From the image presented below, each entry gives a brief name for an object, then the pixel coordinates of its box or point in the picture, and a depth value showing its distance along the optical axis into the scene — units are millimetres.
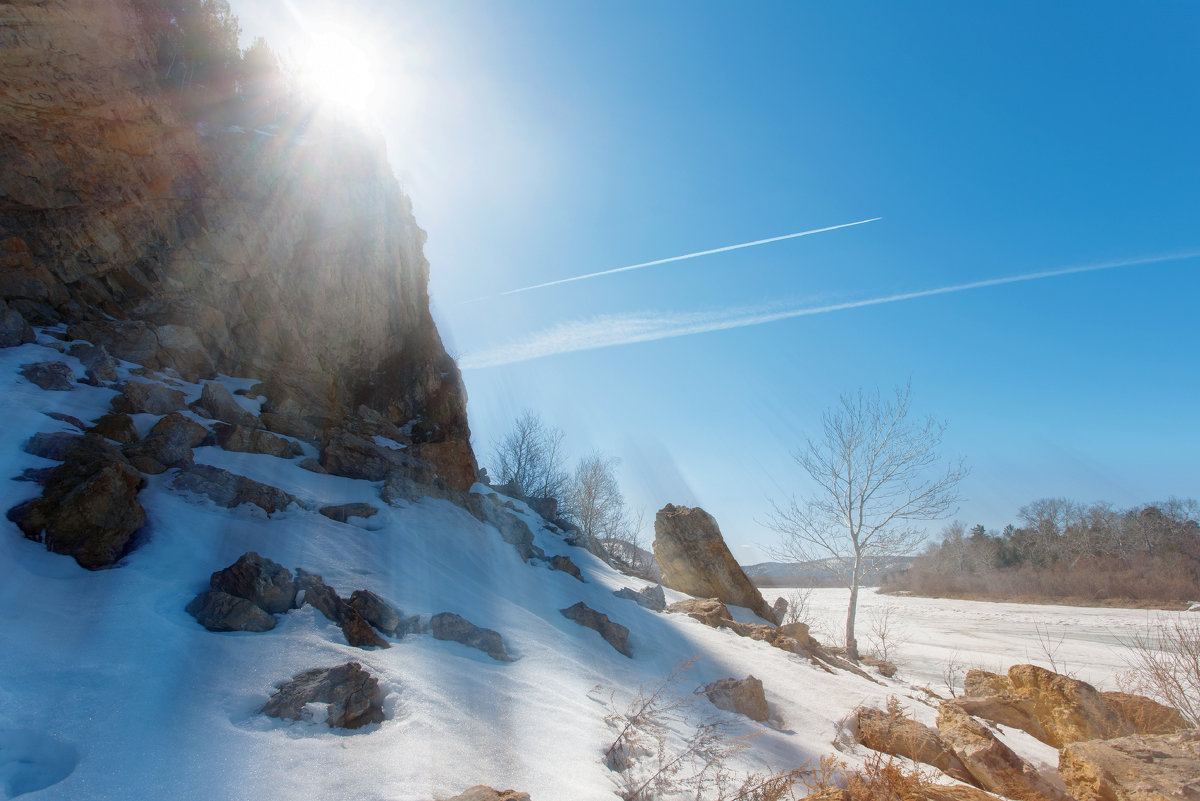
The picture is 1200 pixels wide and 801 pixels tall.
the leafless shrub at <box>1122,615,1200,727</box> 6804
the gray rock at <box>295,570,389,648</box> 4254
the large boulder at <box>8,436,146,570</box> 4254
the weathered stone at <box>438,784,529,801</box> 2643
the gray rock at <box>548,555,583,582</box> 9555
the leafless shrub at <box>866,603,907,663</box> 15688
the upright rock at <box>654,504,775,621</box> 12344
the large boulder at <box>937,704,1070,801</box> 4488
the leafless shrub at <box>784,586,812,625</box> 14008
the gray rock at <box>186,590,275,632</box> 3828
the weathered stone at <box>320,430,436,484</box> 8562
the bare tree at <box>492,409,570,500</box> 23909
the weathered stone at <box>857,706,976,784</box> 4977
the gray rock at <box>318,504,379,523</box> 6739
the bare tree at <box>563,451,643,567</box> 24750
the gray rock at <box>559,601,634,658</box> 6887
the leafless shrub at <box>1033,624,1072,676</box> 15711
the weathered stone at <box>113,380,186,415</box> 7391
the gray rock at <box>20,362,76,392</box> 7162
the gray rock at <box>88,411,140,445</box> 6406
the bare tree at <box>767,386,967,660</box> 13203
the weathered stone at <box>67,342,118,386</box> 7953
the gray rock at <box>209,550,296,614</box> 4227
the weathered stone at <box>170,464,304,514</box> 5836
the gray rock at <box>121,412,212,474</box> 5945
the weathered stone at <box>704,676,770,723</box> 5562
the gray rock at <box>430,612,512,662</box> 5012
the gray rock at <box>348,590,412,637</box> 4703
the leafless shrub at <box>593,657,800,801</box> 3414
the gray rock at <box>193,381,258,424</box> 8461
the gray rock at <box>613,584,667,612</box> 9844
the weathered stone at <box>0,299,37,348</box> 8001
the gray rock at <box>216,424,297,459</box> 7547
